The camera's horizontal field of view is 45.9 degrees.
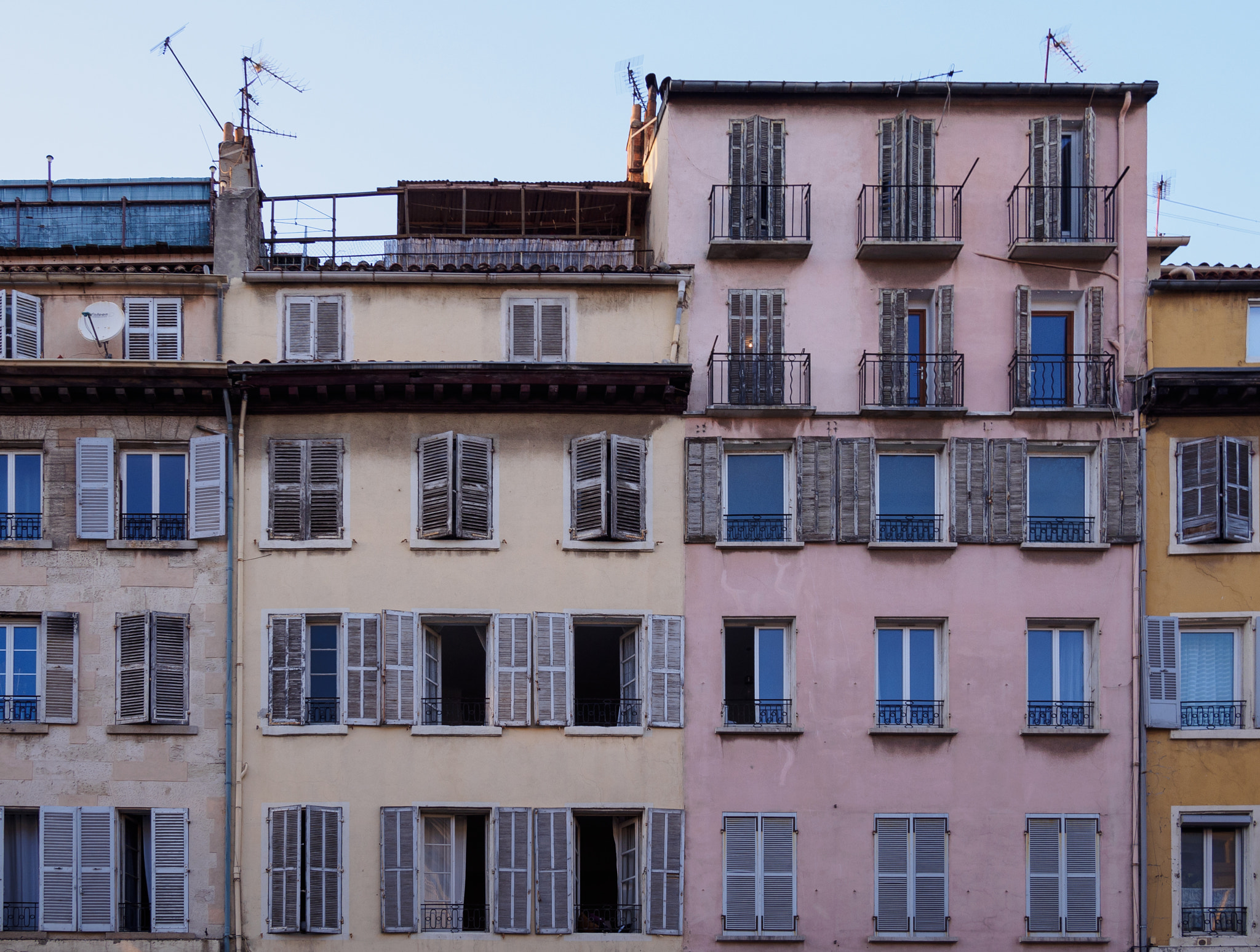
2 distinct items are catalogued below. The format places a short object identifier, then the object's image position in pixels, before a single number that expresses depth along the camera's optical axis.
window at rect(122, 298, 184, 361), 26.11
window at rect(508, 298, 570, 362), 26.14
